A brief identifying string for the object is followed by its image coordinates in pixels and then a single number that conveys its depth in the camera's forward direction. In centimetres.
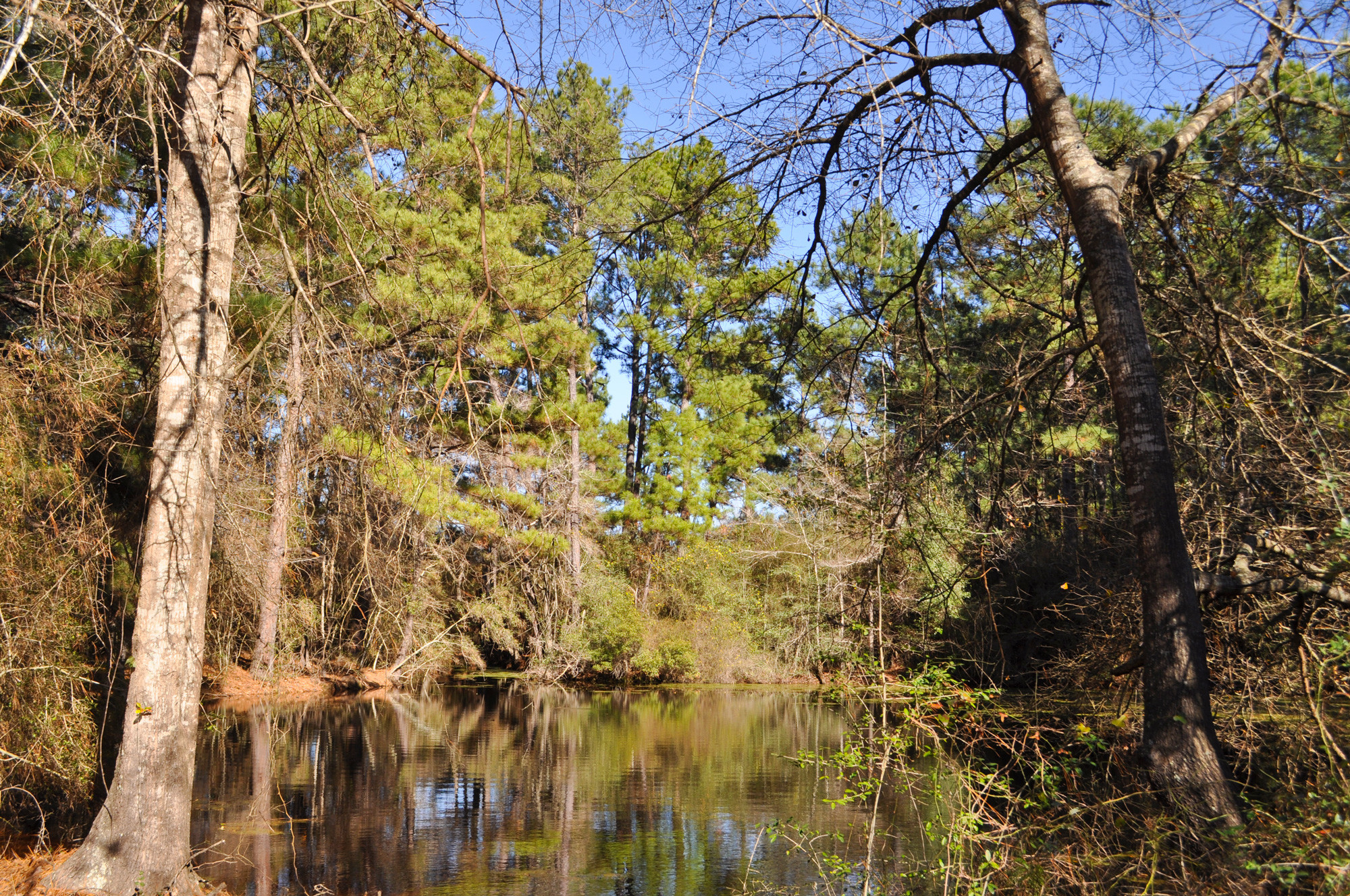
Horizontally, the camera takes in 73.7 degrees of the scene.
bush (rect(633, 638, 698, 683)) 2475
